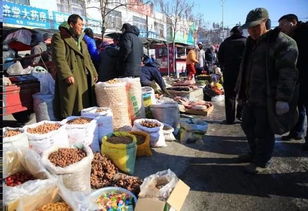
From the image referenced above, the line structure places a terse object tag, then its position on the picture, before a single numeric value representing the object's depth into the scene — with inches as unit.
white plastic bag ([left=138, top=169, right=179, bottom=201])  104.6
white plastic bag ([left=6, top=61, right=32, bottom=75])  271.6
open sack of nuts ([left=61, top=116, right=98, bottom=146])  155.1
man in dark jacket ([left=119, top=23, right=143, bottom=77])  224.7
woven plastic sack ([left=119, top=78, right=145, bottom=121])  203.9
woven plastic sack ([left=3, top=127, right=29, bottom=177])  114.3
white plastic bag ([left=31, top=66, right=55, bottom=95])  198.4
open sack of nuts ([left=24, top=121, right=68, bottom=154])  135.2
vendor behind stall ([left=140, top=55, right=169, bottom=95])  268.2
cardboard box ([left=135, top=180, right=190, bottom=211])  100.2
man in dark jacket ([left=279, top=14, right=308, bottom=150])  184.1
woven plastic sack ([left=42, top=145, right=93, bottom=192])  113.0
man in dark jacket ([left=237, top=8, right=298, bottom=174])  131.2
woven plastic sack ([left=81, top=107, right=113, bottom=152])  172.1
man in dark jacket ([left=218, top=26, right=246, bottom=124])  237.8
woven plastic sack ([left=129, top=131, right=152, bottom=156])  170.2
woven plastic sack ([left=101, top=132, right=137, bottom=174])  145.9
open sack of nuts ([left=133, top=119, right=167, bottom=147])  183.2
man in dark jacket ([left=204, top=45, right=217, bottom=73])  587.3
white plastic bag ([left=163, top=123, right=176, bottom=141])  201.9
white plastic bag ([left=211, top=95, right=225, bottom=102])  359.6
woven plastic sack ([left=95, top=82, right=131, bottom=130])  190.2
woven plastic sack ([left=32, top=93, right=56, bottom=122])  188.5
